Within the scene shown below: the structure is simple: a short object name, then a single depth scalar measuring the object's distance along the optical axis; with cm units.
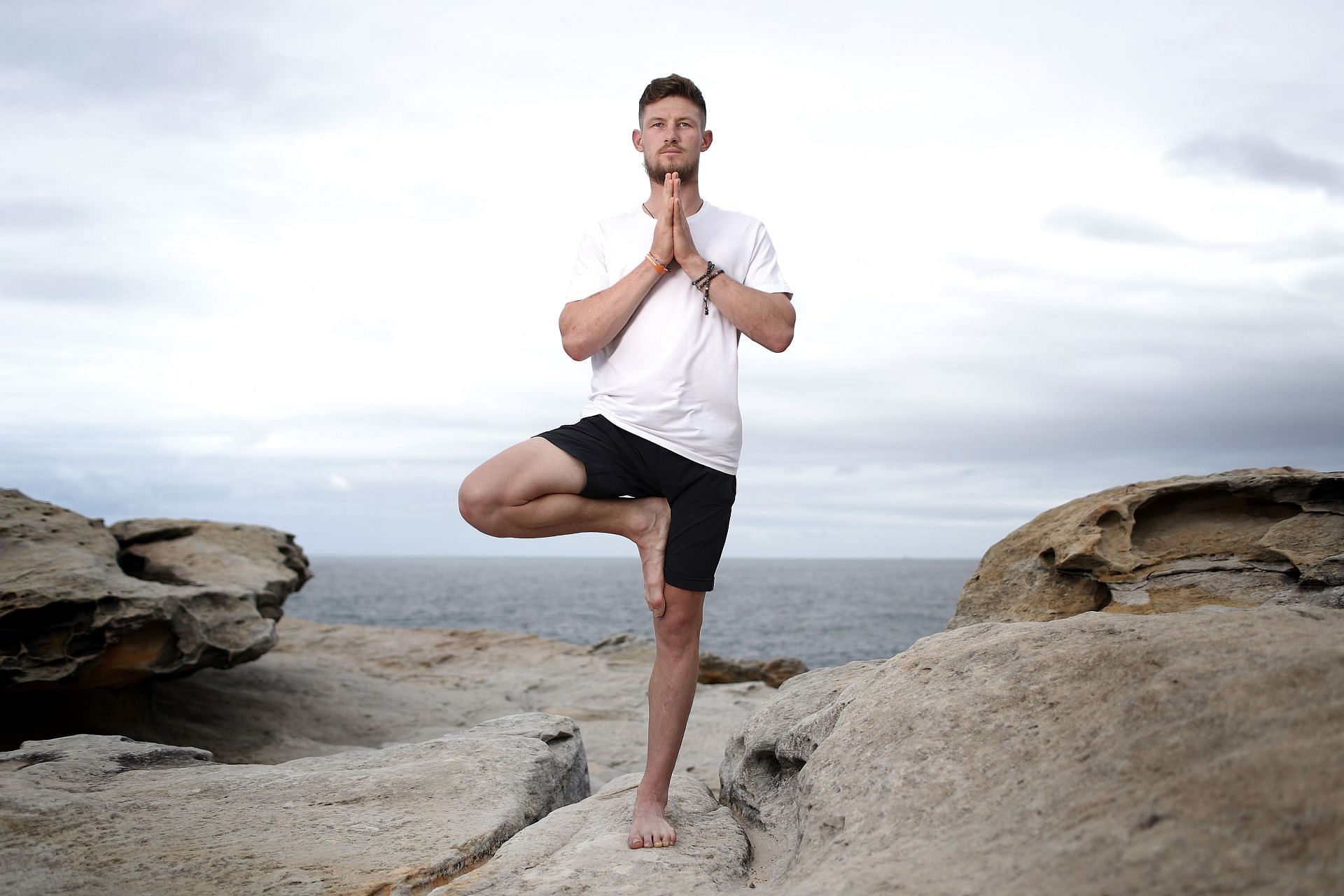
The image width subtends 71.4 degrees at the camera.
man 341
